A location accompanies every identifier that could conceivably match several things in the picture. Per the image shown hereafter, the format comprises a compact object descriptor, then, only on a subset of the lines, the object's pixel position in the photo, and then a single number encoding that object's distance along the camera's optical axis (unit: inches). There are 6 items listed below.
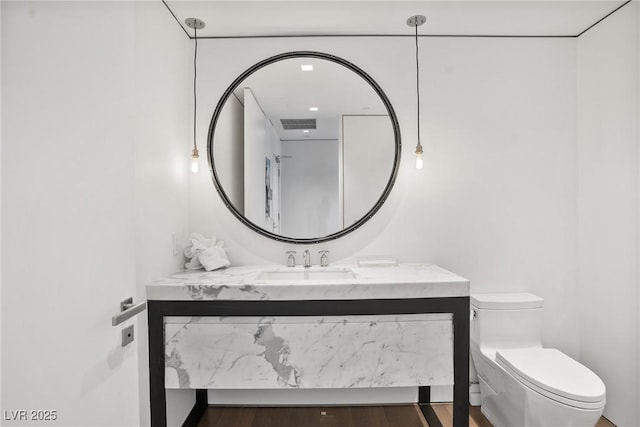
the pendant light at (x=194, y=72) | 83.1
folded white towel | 82.4
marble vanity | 67.0
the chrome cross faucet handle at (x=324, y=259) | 89.7
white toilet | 63.9
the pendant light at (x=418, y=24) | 82.2
